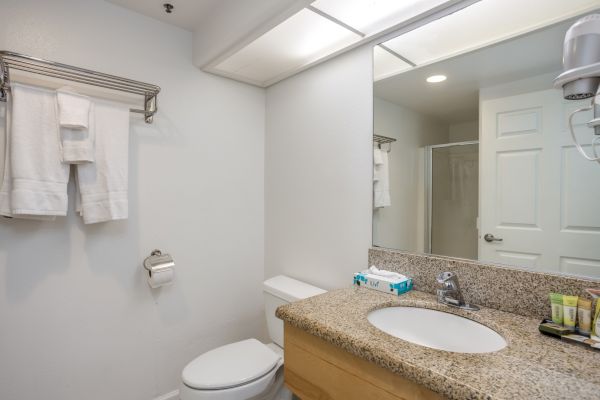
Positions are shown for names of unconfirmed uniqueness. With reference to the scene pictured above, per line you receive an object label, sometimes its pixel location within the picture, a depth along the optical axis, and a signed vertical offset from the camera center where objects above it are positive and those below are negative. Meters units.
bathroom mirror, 0.93 +0.17
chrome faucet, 1.05 -0.33
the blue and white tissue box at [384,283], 1.18 -0.34
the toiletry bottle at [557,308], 0.85 -0.31
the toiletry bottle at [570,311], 0.83 -0.31
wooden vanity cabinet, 0.72 -0.49
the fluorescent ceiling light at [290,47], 1.34 +0.77
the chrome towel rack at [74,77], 1.21 +0.56
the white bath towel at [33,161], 1.21 +0.15
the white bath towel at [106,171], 1.37 +0.12
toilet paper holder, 1.58 -0.34
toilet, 1.24 -0.76
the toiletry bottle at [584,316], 0.81 -0.31
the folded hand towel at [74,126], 1.28 +0.30
